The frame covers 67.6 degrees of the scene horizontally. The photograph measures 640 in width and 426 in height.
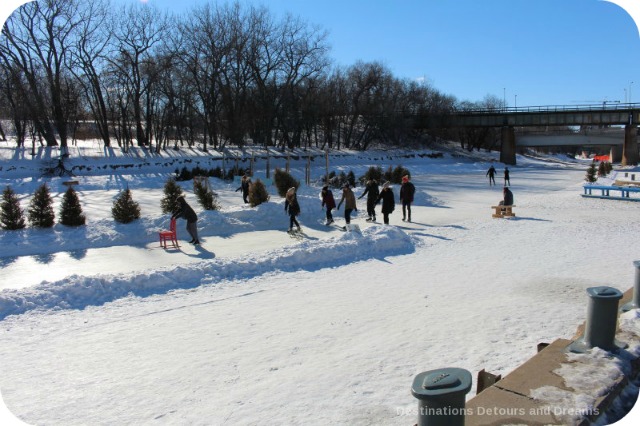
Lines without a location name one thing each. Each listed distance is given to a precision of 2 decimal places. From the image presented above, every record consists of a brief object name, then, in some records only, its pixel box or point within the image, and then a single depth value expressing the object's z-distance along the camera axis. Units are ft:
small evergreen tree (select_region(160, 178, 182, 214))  53.31
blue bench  71.20
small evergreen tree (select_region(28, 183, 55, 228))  45.29
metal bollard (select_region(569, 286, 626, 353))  13.16
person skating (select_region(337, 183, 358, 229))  50.37
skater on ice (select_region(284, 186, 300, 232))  45.85
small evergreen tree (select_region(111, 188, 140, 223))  47.39
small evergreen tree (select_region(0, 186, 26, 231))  44.16
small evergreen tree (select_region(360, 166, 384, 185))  86.74
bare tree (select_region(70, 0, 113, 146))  154.10
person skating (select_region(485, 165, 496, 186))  106.52
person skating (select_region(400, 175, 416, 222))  53.26
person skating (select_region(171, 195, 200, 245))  42.14
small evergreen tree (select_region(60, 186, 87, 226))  46.44
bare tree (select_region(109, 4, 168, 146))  159.63
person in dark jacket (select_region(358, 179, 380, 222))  54.13
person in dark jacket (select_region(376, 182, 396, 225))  50.12
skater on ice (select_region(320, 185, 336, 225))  50.39
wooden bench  55.01
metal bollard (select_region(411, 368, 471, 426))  8.27
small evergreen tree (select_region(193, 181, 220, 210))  55.05
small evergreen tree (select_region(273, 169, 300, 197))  73.46
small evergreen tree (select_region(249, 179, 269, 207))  57.62
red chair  41.34
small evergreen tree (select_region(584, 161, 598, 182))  97.66
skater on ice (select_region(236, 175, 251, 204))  66.32
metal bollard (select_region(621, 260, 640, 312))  16.70
